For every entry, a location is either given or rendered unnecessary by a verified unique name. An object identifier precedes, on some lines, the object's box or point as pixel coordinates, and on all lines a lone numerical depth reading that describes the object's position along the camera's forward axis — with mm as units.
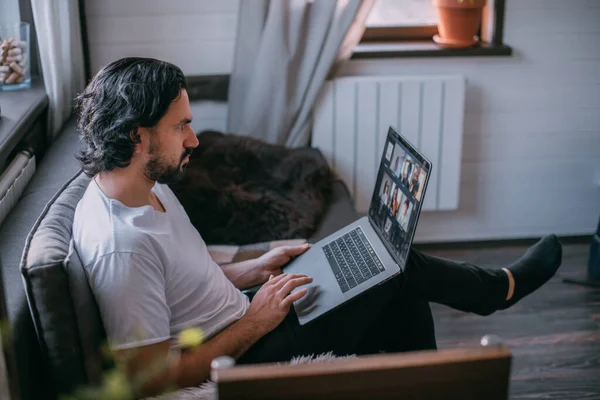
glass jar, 2361
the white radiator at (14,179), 1743
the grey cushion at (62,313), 1269
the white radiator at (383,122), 2922
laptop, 1607
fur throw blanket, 2373
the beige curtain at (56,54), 2410
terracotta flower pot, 2938
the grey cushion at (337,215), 2342
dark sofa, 1263
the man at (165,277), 1331
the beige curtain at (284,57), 2789
